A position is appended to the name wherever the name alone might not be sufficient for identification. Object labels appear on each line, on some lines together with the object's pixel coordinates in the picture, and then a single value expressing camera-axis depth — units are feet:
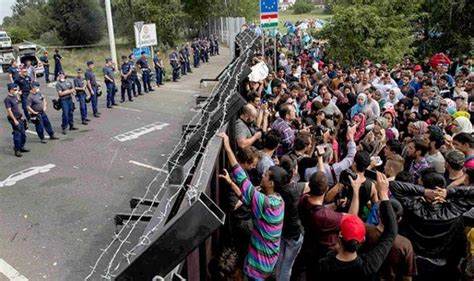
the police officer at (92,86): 41.95
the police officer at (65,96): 37.24
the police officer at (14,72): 48.34
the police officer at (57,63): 65.05
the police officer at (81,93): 39.78
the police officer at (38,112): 34.24
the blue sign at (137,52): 63.75
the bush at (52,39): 132.87
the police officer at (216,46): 100.39
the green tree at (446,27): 59.47
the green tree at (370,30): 43.04
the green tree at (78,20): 130.41
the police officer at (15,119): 31.73
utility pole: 64.85
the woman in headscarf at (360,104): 26.40
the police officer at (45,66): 64.92
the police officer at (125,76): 49.60
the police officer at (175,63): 65.67
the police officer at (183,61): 70.95
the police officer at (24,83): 43.50
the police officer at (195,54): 80.38
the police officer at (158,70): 60.10
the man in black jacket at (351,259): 9.98
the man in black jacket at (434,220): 12.69
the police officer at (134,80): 50.62
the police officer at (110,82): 46.03
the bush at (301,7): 284.82
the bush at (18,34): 140.15
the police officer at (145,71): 54.80
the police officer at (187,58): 71.39
